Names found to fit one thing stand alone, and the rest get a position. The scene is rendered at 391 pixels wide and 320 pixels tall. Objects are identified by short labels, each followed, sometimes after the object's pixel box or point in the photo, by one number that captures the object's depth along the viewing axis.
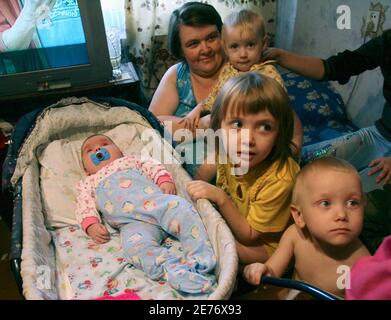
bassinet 1.07
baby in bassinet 1.09
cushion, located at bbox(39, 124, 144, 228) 1.46
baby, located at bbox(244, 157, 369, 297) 1.00
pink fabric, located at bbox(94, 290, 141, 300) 1.05
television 1.95
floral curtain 2.40
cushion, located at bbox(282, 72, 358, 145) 2.11
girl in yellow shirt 1.14
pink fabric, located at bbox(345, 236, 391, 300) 0.79
